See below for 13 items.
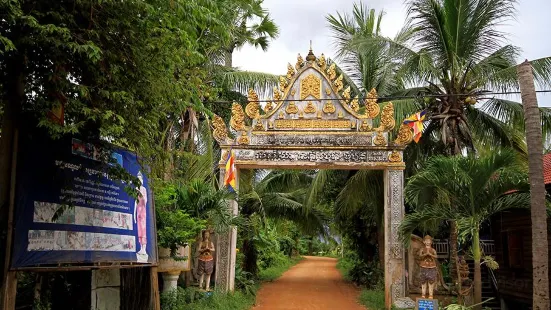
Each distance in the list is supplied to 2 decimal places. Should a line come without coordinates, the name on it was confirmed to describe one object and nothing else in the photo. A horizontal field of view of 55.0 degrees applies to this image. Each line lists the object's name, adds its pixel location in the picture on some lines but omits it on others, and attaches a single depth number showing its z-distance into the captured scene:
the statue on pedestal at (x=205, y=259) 12.42
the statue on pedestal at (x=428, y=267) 11.60
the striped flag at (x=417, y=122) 12.38
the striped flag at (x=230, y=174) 12.49
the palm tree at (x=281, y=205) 17.91
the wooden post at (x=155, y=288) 8.37
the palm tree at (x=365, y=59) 15.15
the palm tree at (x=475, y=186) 9.29
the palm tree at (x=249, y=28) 14.01
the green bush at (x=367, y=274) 17.20
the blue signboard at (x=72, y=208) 5.77
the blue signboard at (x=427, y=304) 10.97
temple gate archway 12.67
